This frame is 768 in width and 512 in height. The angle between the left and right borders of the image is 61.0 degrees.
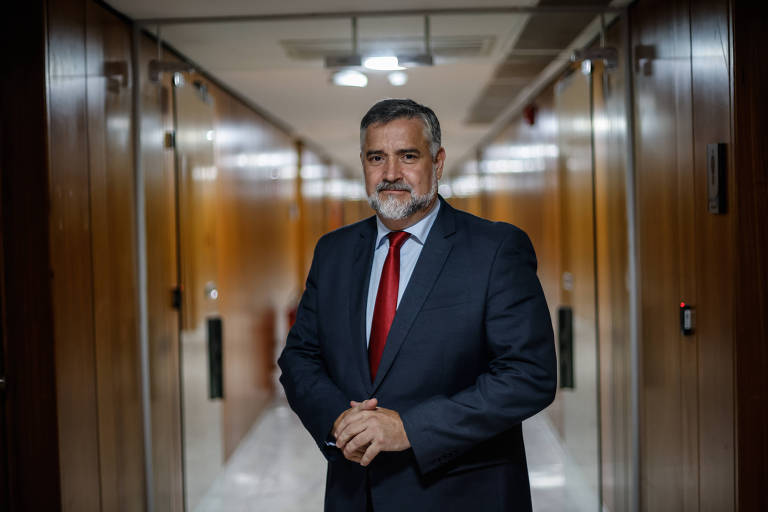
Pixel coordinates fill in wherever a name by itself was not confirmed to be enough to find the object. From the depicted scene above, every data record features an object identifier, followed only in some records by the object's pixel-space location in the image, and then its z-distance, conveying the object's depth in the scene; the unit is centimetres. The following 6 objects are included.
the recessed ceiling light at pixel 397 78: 350
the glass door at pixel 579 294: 340
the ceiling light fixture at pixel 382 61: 296
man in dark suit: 154
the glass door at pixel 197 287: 346
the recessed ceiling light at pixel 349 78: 306
